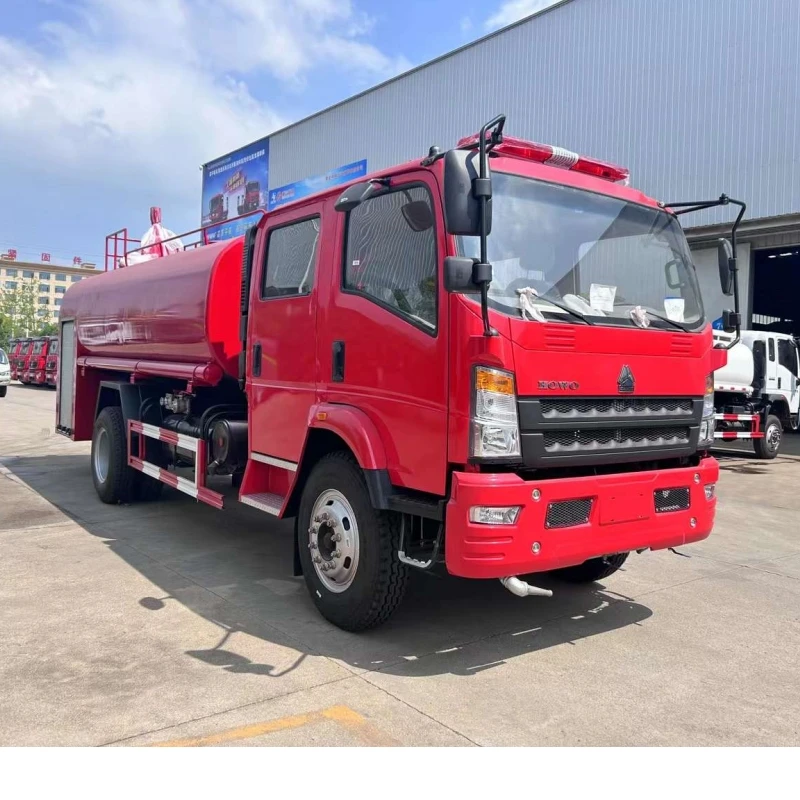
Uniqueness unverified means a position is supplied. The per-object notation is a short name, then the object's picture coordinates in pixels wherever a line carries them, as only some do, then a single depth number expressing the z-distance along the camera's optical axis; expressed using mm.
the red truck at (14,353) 35562
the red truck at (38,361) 32125
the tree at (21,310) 78125
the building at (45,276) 122525
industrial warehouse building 15430
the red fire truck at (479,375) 3693
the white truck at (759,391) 14289
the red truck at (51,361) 31445
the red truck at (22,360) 33844
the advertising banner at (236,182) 31266
